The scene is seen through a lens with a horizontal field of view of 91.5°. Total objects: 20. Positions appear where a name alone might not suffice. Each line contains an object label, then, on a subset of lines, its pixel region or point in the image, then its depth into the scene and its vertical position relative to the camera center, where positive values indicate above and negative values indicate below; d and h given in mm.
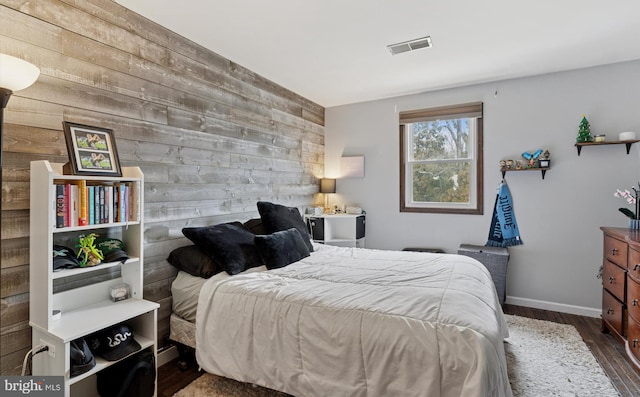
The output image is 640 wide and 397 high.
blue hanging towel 3520 -280
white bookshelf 1498 -557
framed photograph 1651 +237
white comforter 1385 -694
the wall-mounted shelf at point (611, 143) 2958 +522
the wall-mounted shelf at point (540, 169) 3316 +293
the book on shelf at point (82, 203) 1621 -56
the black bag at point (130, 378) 1691 -1023
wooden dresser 2219 -725
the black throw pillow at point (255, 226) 2932 -303
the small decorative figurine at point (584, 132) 3080 +641
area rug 1966 -1229
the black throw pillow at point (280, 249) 2393 -434
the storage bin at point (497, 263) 3312 -718
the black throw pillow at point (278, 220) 2883 -239
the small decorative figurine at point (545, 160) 3299 +390
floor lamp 1335 +514
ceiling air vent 2609 +1301
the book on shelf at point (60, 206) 1532 -66
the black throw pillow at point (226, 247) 2264 -399
